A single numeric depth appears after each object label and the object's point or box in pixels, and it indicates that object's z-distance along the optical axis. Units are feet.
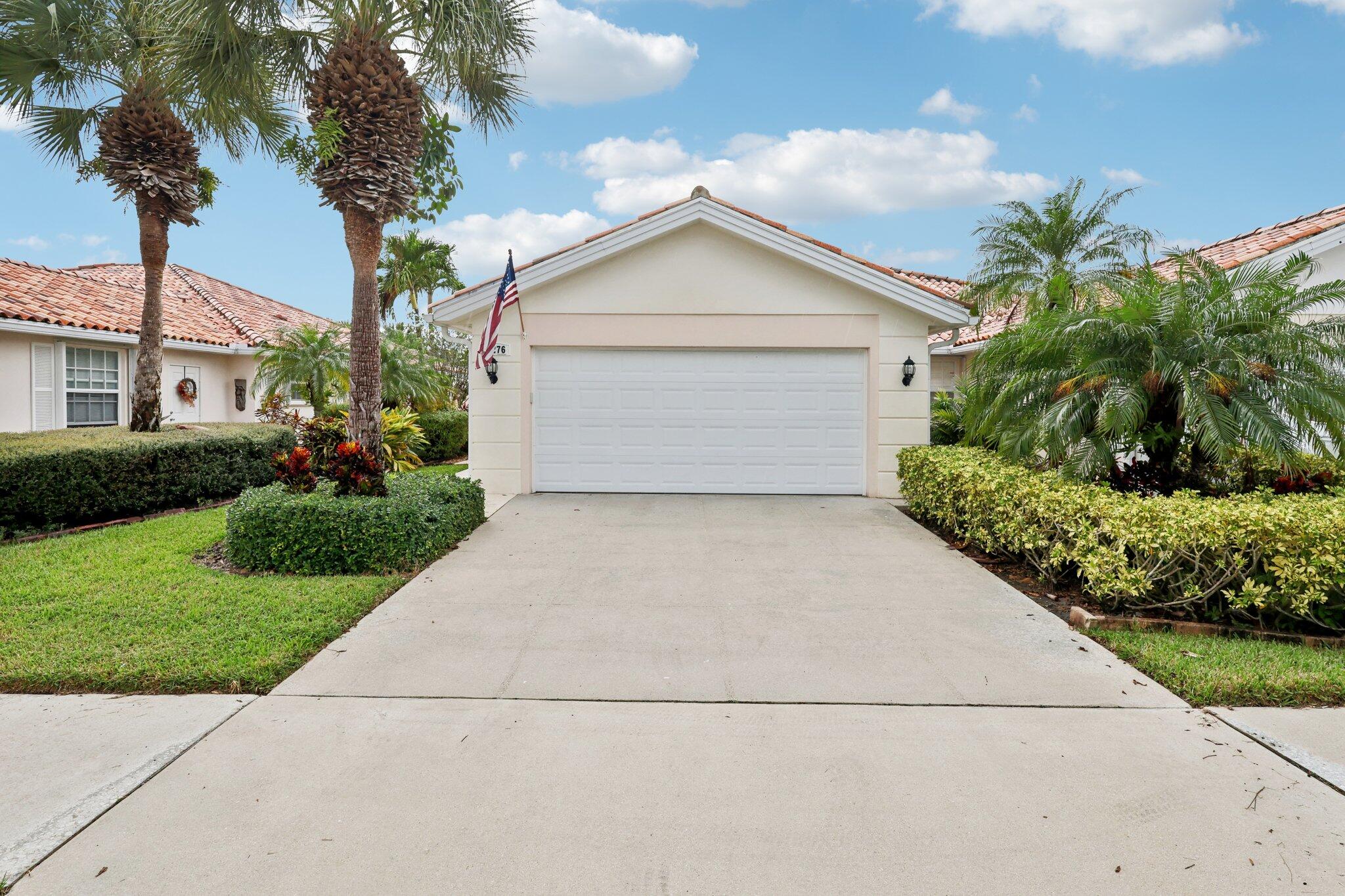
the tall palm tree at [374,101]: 26.73
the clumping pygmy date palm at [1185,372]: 21.17
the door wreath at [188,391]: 55.11
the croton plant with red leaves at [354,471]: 25.43
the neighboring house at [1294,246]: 37.27
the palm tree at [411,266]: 101.35
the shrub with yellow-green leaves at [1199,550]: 17.33
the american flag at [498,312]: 33.19
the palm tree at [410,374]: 55.83
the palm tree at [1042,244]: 57.21
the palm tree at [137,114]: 34.22
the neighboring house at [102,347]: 42.39
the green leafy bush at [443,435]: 61.82
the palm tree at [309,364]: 52.11
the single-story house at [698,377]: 37.91
